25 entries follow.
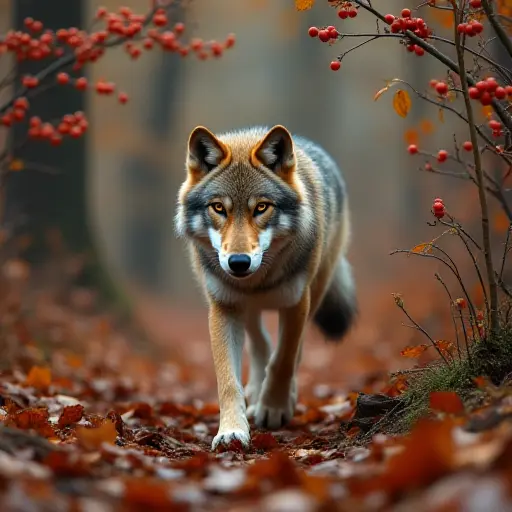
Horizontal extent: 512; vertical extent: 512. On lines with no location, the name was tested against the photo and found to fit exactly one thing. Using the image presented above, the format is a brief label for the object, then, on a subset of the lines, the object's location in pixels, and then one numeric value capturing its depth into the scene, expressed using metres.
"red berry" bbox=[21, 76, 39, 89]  11.93
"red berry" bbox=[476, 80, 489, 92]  7.39
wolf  9.12
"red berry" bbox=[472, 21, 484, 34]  7.62
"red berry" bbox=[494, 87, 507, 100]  7.43
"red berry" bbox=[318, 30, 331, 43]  8.11
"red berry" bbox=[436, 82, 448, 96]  7.89
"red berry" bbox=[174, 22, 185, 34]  12.09
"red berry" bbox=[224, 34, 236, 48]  11.98
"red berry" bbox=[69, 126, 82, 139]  11.95
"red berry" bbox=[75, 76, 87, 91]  11.98
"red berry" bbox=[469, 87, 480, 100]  7.40
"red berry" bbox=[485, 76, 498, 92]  7.36
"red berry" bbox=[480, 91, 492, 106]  7.47
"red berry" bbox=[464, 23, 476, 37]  7.59
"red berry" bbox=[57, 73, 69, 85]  11.76
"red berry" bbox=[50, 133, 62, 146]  12.09
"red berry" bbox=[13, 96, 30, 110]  11.68
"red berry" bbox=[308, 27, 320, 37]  8.28
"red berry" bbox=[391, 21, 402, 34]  7.91
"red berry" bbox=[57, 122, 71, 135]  12.00
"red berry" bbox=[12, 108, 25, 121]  11.71
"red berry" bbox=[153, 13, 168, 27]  11.92
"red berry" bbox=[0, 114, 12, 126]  11.80
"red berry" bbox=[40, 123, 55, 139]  12.12
